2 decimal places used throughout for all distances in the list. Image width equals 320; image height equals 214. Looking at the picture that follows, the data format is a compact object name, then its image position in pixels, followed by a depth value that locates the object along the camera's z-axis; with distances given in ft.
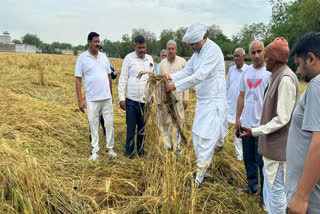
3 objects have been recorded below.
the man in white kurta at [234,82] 13.26
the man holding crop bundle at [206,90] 8.48
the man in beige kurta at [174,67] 12.68
